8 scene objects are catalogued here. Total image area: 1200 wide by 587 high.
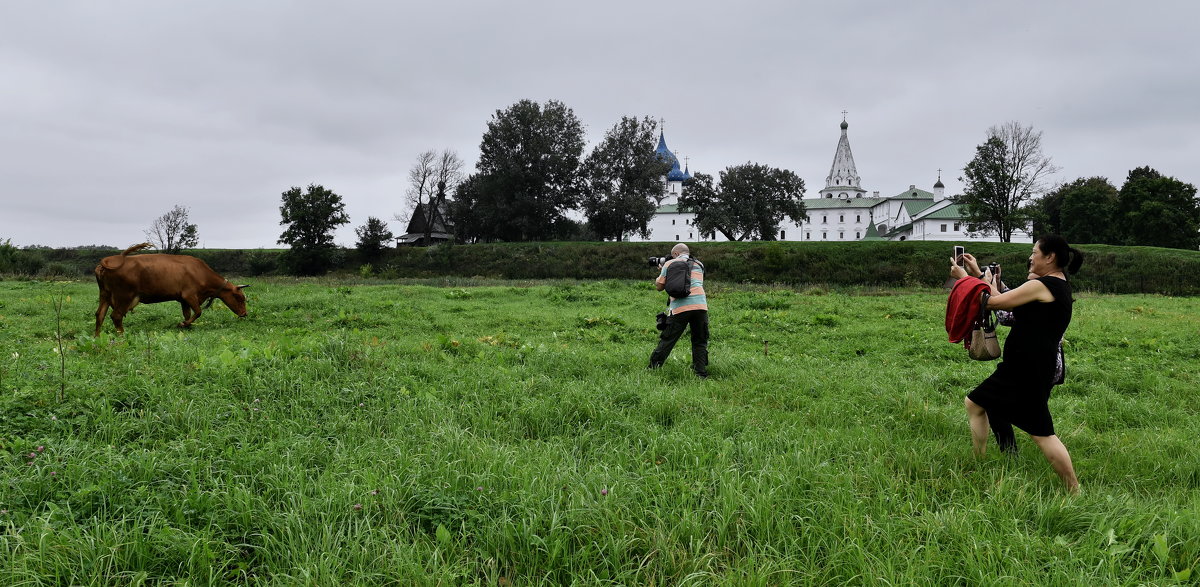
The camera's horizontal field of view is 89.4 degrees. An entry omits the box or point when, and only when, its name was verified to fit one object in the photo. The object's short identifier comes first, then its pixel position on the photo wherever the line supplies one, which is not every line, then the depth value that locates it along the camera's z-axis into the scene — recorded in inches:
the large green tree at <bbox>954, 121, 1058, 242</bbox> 2112.5
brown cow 433.7
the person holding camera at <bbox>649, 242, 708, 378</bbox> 321.1
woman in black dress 160.7
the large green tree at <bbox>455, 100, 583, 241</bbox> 2172.7
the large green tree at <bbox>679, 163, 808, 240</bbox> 2687.0
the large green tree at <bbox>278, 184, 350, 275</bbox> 1862.7
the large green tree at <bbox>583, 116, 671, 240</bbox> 2230.6
